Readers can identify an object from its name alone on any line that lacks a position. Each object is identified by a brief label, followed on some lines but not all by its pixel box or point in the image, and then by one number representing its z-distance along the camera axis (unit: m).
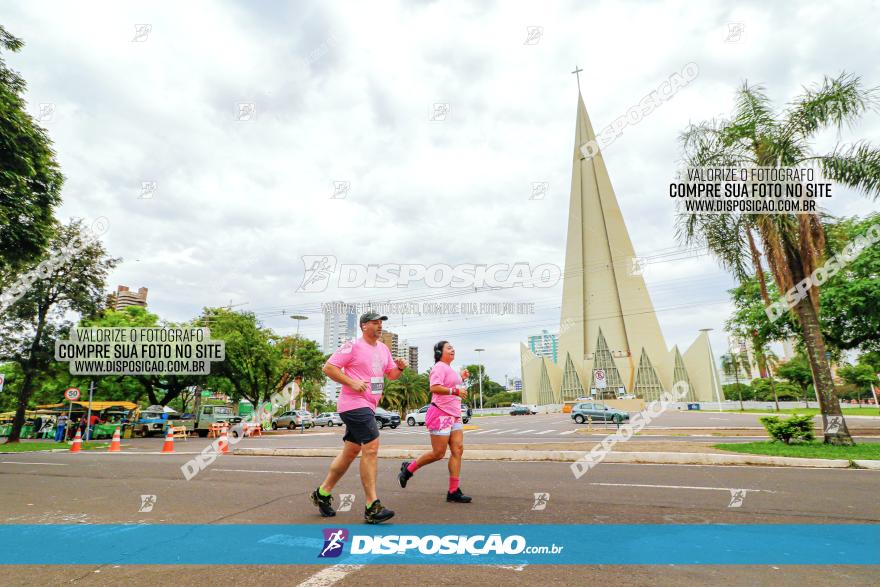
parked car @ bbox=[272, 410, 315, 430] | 32.53
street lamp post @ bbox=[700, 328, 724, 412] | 72.06
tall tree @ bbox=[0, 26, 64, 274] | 9.73
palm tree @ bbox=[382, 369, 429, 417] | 63.12
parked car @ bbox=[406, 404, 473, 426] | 34.84
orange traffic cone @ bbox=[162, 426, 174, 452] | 14.78
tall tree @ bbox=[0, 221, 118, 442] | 21.02
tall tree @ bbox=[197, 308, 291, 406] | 30.28
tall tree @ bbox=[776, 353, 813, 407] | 58.91
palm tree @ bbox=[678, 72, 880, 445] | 10.70
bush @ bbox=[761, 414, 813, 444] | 11.43
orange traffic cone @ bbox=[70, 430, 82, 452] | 16.24
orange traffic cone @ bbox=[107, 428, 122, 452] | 15.88
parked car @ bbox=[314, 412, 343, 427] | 43.12
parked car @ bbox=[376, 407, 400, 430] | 32.53
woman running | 5.27
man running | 4.12
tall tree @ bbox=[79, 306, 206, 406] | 34.91
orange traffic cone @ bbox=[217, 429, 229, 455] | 13.27
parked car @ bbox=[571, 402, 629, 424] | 28.52
